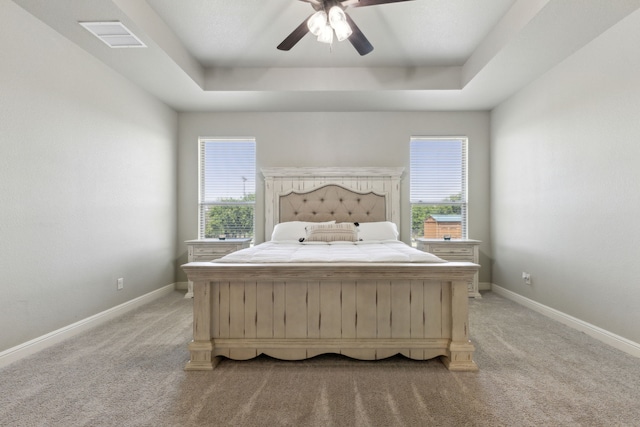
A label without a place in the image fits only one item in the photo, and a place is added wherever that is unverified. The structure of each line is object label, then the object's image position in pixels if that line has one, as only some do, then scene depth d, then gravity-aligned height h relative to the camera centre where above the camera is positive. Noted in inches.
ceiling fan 87.5 +55.3
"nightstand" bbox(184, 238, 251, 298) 164.7 -17.6
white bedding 89.7 -12.8
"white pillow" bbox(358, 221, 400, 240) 158.9 -8.5
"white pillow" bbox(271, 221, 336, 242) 157.8 -8.5
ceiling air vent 100.0 +58.7
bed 84.0 -25.5
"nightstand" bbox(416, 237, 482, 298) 164.2 -18.0
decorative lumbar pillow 149.1 -9.1
